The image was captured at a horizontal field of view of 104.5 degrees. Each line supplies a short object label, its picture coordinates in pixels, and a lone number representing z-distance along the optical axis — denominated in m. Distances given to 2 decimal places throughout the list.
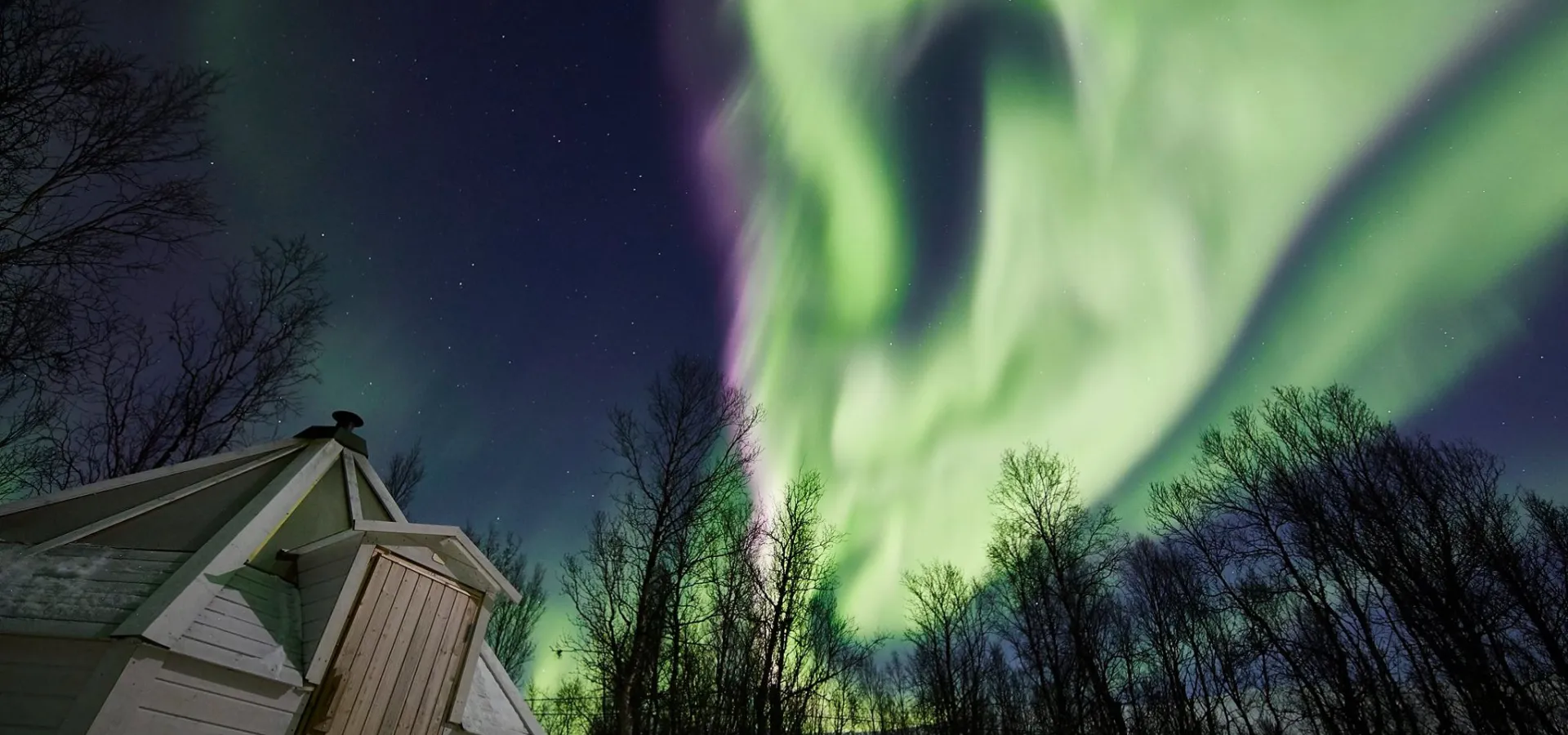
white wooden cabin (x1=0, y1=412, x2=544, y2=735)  5.95
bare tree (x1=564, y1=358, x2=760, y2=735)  16.64
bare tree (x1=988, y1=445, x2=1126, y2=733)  26.09
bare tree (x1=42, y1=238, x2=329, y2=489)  18.09
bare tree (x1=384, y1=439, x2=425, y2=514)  28.42
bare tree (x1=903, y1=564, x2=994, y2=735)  36.97
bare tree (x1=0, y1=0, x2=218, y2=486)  9.22
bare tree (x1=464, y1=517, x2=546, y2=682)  35.78
